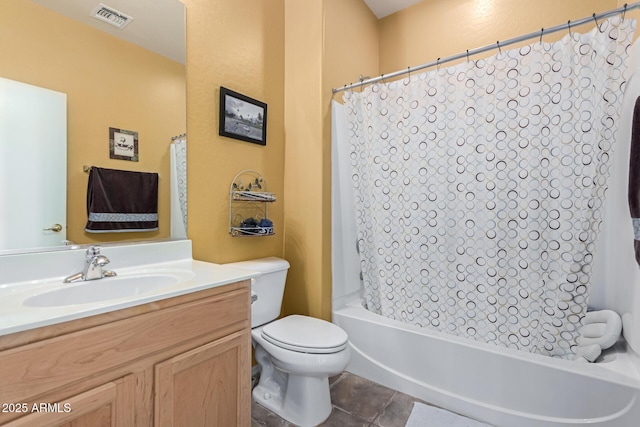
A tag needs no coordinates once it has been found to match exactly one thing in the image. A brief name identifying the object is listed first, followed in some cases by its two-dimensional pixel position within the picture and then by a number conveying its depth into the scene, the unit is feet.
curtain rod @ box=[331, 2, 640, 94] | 4.07
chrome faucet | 3.61
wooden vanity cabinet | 2.30
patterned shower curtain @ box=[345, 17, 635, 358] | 4.32
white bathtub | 4.10
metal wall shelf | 5.81
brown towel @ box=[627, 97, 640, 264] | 3.90
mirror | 3.62
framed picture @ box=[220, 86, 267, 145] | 5.59
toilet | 4.68
